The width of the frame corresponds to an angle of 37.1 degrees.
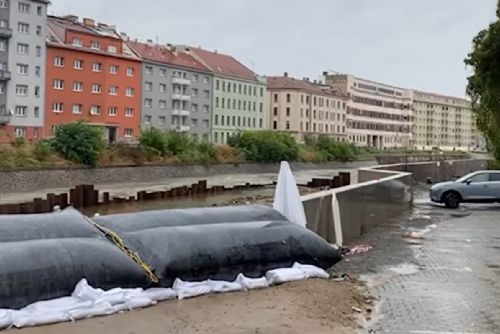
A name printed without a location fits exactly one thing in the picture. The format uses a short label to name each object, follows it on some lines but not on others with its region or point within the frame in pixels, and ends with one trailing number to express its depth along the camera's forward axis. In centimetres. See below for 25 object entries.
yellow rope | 918
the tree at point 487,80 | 3269
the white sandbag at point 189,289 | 925
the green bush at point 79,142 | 5900
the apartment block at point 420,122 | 19600
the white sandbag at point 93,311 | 799
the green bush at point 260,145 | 8219
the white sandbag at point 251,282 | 991
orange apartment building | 7706
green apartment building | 10969
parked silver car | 2792
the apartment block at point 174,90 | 9344
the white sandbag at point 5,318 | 757
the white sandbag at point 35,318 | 767
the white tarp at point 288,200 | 1201
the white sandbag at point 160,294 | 896
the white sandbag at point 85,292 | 831
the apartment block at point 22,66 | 7106
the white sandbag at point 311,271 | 1073
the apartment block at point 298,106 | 13300
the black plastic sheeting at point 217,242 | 951
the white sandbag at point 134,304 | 844
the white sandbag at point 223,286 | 962
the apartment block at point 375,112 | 15862
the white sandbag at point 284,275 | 1025
